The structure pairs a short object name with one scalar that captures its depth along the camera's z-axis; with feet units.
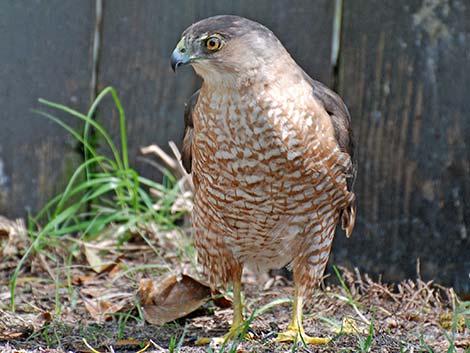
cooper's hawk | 23.34
